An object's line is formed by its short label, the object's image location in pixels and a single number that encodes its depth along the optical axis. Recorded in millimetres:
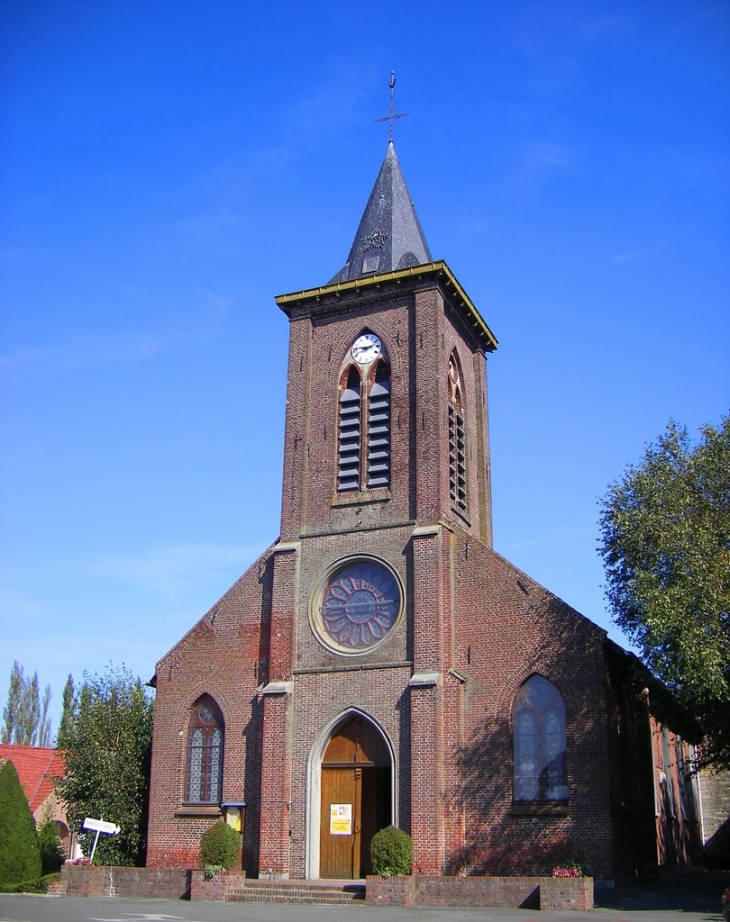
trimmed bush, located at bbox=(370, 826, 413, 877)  21953
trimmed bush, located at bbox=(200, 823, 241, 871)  23844
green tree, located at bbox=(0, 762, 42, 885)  24750
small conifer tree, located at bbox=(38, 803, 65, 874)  29628
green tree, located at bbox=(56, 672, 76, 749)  29500
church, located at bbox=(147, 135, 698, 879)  23219
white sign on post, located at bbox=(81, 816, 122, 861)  25422
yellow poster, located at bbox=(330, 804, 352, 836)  24891
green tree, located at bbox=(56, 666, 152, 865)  27891
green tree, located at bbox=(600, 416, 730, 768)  19969
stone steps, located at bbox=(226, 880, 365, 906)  22016
